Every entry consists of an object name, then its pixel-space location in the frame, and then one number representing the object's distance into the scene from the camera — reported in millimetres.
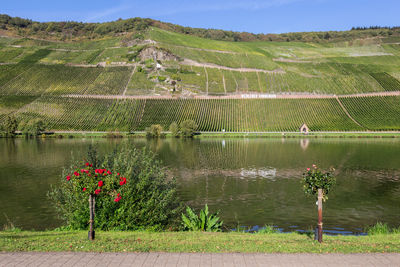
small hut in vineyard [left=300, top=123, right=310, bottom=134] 117438
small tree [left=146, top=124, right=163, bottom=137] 109738
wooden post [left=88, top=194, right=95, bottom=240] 14752
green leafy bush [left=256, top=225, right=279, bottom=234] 19416
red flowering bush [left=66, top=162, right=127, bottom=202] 15219
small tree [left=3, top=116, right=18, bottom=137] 111125
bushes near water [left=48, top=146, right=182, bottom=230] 18344
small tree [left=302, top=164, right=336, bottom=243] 15466
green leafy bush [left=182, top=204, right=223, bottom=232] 19297
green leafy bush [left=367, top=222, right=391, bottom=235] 19109
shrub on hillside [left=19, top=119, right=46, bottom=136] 111438
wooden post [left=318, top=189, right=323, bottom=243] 14881
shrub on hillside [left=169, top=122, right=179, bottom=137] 110969
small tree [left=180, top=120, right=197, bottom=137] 110569
